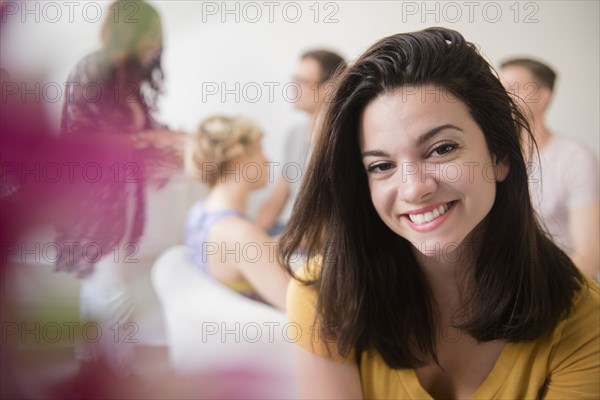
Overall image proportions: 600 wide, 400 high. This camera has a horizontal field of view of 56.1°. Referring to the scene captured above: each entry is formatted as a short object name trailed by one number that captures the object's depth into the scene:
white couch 1.06
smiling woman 0.64
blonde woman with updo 1.13
